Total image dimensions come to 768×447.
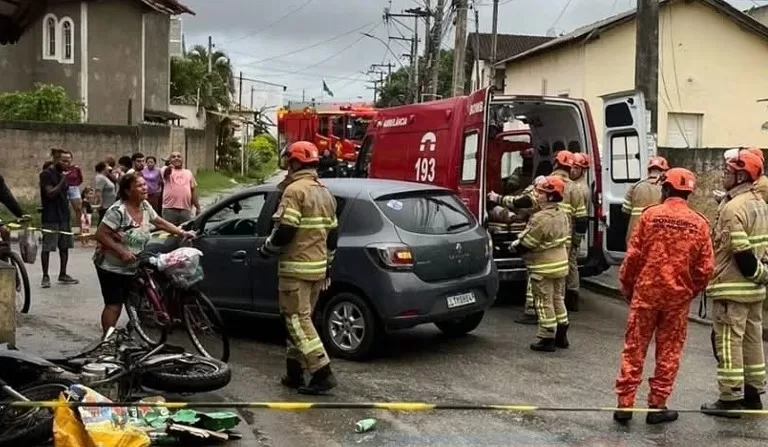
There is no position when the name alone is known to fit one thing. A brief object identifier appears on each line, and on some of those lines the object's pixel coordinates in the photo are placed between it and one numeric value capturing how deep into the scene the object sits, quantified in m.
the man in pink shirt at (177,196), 13.70
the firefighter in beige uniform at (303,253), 6.77
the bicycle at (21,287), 9.83
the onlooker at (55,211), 11.38
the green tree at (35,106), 24.58
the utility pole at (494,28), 36.14
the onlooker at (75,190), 14.53
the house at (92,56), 32.44
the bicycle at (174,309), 7.53
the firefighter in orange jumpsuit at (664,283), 6.13
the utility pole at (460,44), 24.15
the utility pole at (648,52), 12.55
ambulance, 10.52
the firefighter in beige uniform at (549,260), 8.60
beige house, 25.34
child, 16.63
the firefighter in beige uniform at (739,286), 6.43
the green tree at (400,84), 67.15
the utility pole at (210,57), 54.25
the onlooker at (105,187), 14.79
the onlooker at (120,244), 7.40
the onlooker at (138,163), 14.57
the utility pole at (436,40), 33.78
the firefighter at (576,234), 10.20
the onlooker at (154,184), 15.04
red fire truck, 32.03
